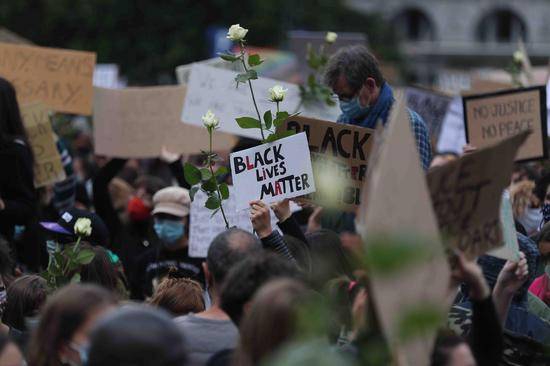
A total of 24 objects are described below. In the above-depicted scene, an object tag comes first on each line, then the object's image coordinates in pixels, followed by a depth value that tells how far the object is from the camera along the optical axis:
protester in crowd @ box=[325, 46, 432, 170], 11.52
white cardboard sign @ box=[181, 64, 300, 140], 15.84
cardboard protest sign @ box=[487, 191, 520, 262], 9.02
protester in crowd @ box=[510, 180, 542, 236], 15.43
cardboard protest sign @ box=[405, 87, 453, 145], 20.27
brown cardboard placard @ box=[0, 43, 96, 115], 18.05
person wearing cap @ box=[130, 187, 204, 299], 14.27
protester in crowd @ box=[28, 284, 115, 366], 7.07
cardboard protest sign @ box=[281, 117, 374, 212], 11.45
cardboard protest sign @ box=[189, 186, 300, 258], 12.85
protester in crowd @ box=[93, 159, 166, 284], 15.84
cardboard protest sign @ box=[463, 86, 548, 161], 16.08
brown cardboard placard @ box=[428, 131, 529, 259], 7.50
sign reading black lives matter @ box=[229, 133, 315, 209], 11.06
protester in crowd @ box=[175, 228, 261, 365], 8.23
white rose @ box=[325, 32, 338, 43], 16.47
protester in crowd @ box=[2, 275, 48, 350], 10.41
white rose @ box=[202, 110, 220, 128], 11.31
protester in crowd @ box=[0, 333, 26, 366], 7.00
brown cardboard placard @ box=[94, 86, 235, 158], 17.66
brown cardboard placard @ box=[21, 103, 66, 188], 15.68
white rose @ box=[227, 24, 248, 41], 11.14
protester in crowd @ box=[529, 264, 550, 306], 11.93
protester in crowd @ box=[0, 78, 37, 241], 13.52
